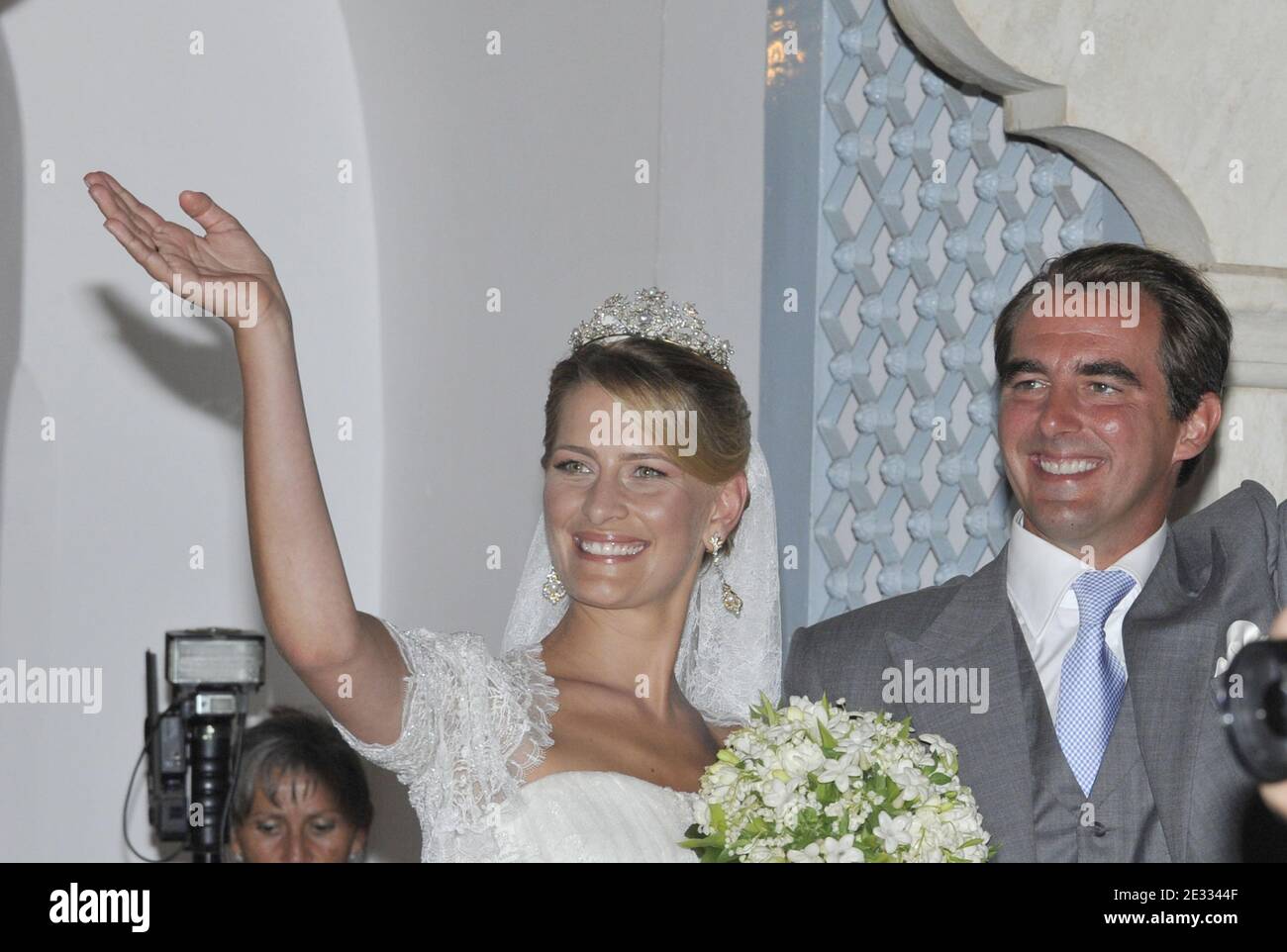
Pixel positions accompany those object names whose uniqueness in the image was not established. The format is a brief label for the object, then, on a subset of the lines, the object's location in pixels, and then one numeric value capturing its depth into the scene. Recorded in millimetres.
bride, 1995
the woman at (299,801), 3744
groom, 2441
